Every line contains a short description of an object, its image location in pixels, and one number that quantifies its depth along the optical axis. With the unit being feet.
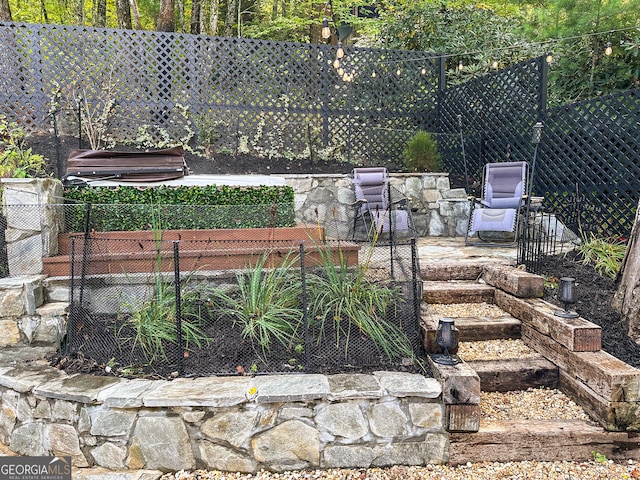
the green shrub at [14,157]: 13.29
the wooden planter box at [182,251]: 11.09
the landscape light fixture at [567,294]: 9.39
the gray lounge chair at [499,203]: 16.97
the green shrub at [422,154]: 21.39
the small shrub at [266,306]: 9.38
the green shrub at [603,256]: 12.21
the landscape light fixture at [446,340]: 8.38
